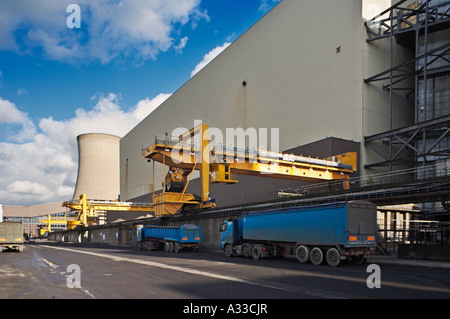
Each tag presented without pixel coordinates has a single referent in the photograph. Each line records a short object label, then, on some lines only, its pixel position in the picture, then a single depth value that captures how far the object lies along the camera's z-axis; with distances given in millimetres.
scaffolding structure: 34469
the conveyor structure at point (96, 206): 57438
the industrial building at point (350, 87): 35156
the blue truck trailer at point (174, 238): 31866
